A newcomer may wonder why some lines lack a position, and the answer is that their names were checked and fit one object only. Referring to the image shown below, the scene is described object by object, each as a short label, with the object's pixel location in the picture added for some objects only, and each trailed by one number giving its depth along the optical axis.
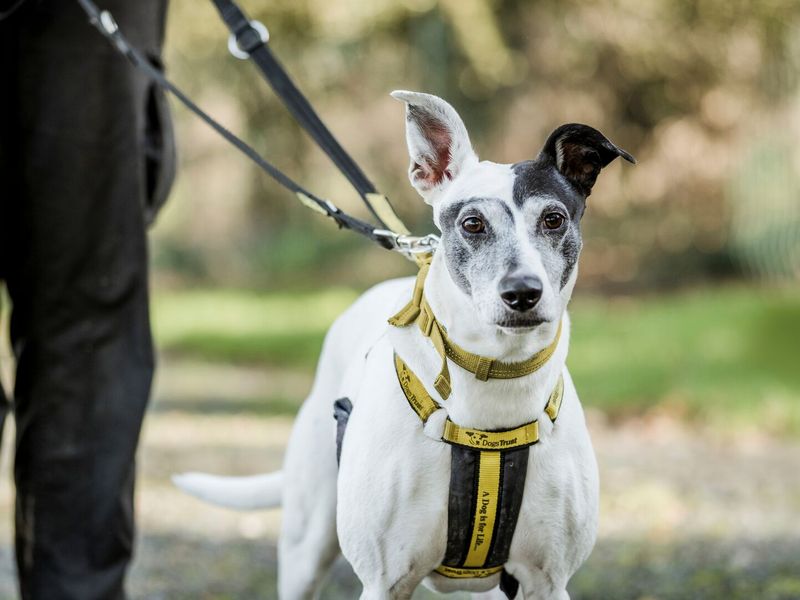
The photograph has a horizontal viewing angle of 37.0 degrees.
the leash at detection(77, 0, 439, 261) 3.25
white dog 2.53
